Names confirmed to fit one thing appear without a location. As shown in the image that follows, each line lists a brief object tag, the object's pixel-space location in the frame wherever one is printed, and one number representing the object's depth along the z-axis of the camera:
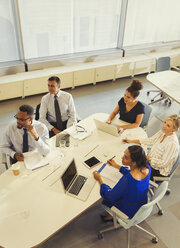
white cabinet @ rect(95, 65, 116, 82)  6.37
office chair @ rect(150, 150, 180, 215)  2.67
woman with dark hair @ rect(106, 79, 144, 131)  3.18
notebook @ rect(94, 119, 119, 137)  3.04
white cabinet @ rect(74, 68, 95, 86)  6.07
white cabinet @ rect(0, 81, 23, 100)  5.21
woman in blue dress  2.14
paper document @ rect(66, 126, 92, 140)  3.07
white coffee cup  2.39
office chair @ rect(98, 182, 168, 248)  2.12
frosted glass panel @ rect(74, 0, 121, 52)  6.00
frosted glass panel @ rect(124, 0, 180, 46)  6.83
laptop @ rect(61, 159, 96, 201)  2.26
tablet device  2.63
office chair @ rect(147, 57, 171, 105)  5.73
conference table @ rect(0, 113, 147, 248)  1.92
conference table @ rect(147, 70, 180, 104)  4.64
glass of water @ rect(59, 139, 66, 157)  2.69
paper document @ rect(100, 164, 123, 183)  2.49
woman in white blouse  2.72
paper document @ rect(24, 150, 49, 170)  2.54
